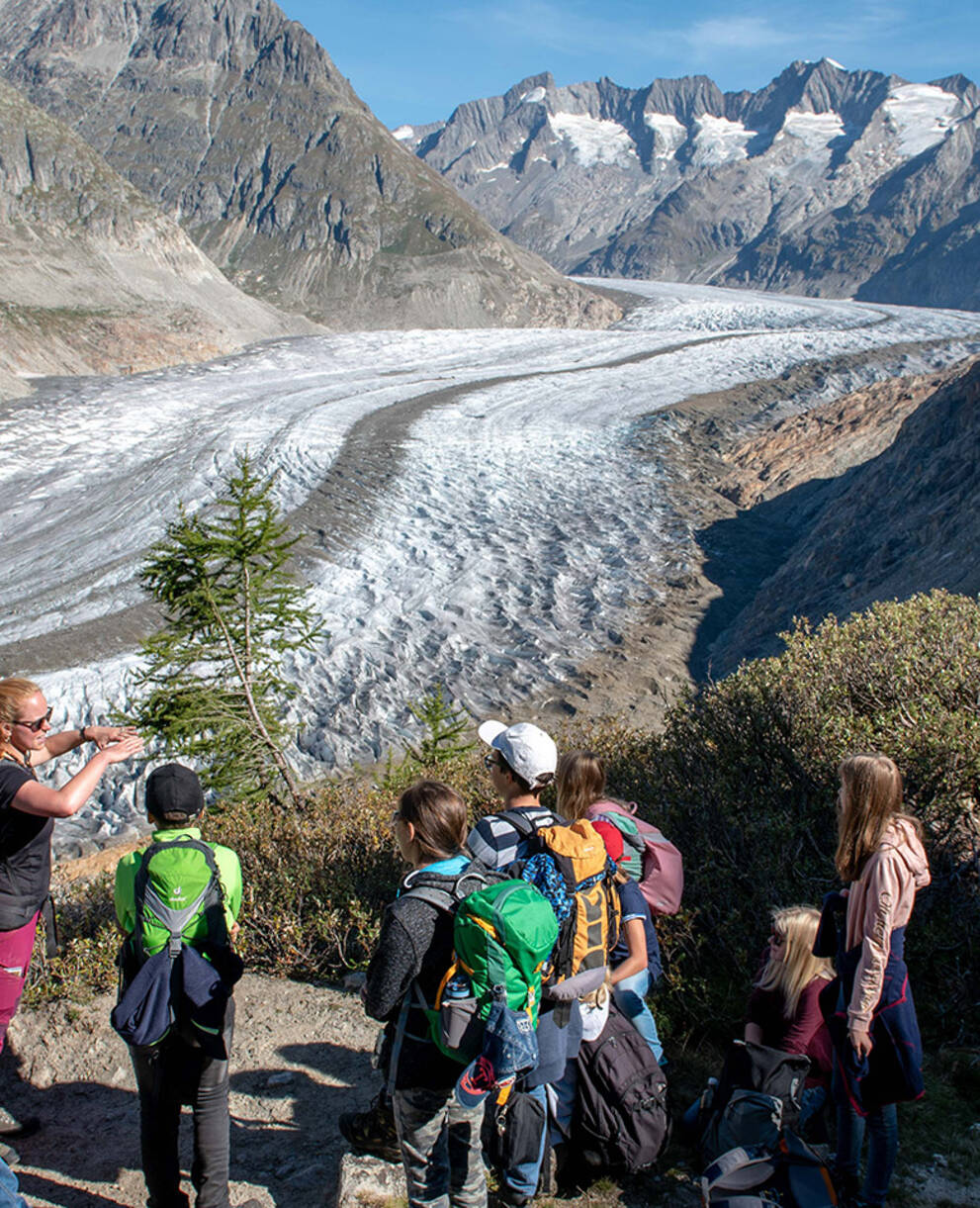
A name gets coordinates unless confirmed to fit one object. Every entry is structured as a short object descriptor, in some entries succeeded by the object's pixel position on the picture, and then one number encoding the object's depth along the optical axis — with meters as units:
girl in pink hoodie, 3.44
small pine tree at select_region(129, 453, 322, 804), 8.77
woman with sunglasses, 3.69
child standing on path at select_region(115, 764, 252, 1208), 3.57
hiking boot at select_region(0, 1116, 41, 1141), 4.44
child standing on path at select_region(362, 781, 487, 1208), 3.22
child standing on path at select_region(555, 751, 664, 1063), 3.96
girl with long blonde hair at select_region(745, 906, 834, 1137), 3.95
